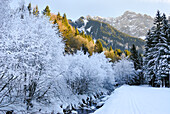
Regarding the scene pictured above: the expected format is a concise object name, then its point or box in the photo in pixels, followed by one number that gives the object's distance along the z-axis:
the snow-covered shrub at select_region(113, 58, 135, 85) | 38.16
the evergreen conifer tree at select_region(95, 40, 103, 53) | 47.47
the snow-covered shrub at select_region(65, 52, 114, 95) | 15.58
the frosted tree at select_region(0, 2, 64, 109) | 5.75
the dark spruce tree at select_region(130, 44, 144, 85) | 39.72
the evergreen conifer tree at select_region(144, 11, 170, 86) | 18.97
